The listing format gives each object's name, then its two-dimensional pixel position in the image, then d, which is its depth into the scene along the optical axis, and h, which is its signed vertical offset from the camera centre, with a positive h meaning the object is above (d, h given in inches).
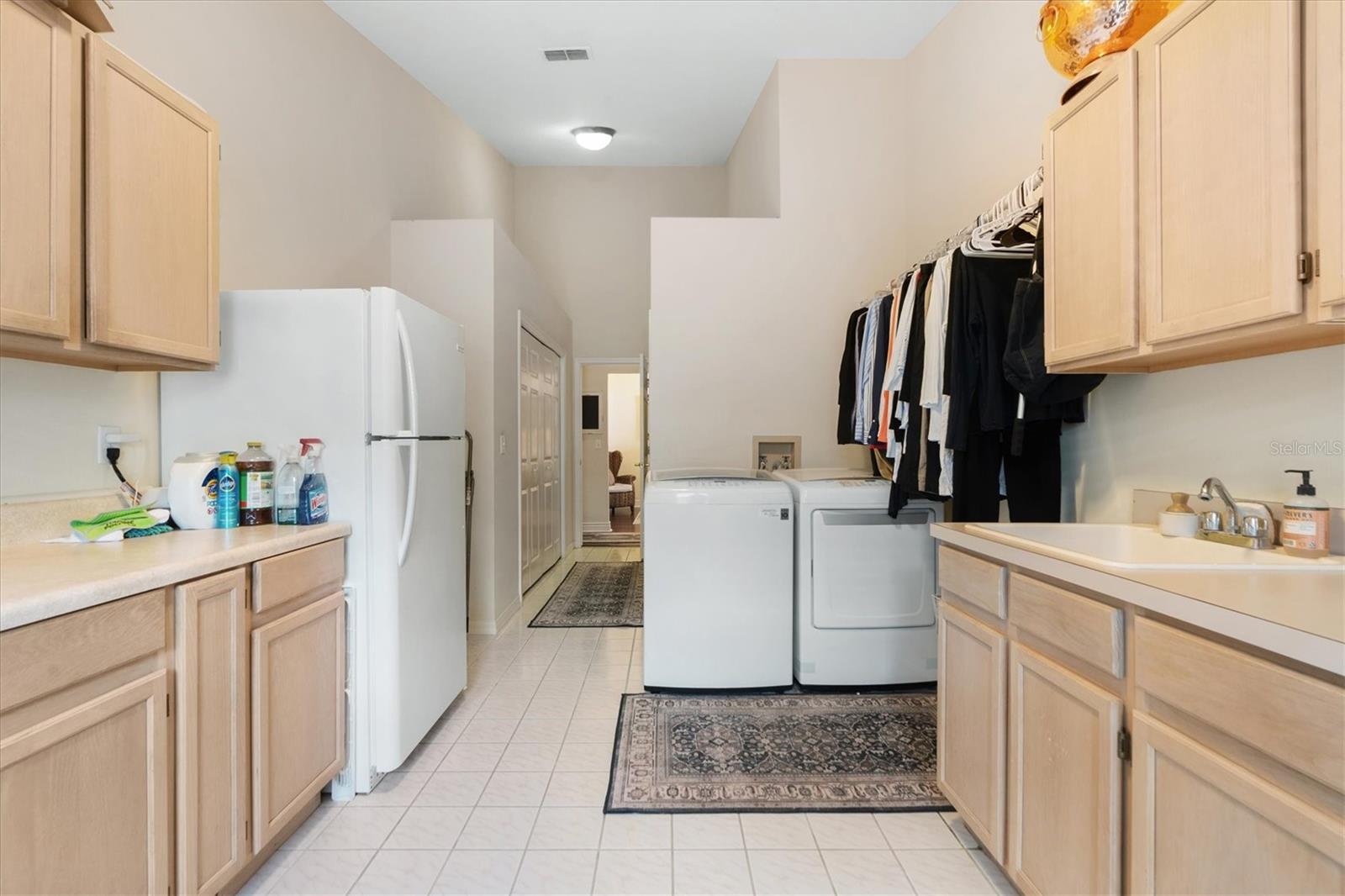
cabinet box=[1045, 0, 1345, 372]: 45.7 +21.0
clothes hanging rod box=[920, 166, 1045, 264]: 83.3 +33.9
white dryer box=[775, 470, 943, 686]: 114.9 -25.6
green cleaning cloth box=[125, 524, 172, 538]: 70.2 -9.7
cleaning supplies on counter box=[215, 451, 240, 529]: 76.0 -5.7
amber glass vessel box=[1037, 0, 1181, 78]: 64.1 +43.9
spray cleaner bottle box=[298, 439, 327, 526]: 78.9 -5.3
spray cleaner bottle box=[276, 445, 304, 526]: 79.1 -5.6
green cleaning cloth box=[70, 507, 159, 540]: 65.7 -8.3
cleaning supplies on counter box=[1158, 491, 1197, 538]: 64.9 -7.5
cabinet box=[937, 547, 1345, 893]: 33.5 -20.8
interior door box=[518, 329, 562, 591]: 185.9 -3.8
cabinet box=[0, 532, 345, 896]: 42.7 -24.0
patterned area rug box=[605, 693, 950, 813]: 82.6 -45.3
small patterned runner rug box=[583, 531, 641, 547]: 282.0 -42.8
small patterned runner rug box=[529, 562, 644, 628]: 163.8 -44.2
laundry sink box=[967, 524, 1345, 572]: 50.1 -9.3
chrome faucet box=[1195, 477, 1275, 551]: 58.0 -7.4
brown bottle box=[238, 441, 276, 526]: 77.5 -5.4
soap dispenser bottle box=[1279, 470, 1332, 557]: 53.5 -6.5
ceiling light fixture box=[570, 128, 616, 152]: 188.1 +90.8
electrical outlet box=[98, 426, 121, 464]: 73.9 +0.1
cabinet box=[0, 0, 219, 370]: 52.9 +22.6
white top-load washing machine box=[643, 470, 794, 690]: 115.0 -25.3
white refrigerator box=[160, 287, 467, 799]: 81.7 +3.0
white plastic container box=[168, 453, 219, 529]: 75.0 -5.7
